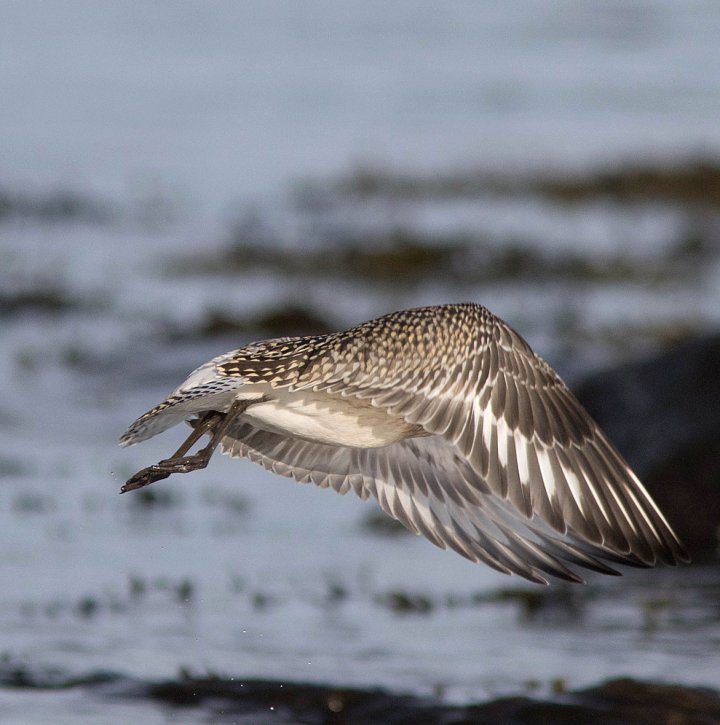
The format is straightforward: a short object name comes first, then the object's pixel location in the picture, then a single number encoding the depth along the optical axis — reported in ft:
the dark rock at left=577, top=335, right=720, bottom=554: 28.07
